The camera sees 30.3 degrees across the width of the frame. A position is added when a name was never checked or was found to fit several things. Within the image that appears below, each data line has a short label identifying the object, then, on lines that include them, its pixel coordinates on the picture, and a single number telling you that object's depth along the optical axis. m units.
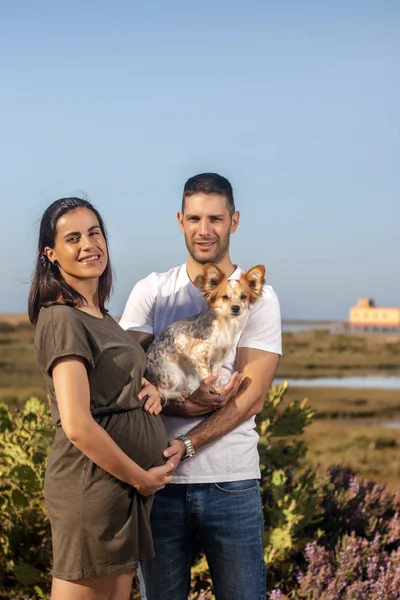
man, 3.95
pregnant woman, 3.24
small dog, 3.84
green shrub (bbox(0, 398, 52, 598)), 6.35
